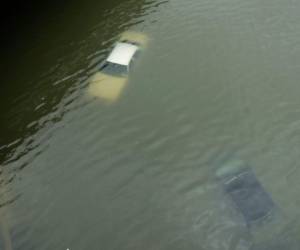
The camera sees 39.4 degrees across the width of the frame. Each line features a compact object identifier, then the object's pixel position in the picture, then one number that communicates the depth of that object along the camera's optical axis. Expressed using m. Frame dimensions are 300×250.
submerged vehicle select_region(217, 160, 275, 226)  16.08
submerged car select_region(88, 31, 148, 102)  20.70
